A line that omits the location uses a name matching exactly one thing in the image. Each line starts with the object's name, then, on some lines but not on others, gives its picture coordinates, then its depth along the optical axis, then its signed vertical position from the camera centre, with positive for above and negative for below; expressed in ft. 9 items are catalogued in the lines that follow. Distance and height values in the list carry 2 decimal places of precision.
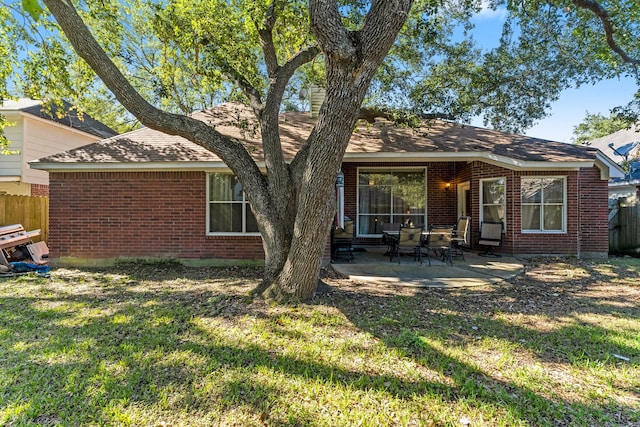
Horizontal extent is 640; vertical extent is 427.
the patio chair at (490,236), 31.65 -2.14
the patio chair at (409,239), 25.96 -2.01
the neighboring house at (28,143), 39.37 +9.13
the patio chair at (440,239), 26.25 -2.02
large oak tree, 14.63 +12.15
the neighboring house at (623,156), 42.67 +9.49
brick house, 28.37 +2.05
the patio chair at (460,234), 29.81 -1.92
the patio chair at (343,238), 29.04 -2.17
